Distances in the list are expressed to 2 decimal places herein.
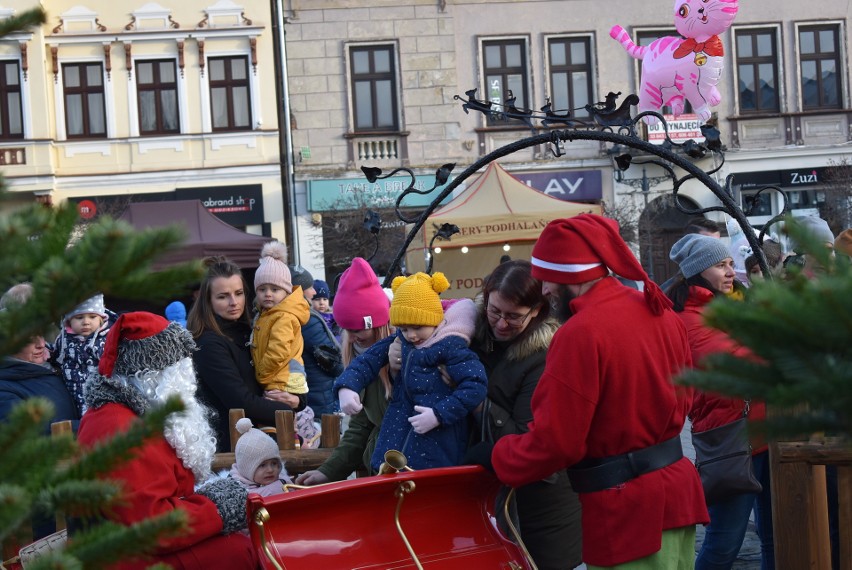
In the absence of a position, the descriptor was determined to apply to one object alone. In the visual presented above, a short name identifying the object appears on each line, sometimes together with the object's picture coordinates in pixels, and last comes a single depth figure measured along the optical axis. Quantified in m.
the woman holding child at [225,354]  5.22
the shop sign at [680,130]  22.48
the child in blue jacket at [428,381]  3.73
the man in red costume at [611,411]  3.06
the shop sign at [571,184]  24.78
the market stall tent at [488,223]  13.16
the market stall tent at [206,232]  12.81
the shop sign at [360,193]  23.25
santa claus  3.03
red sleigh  3.09
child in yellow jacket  5.65
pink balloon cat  6.79
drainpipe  24.08
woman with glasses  3.85
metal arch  5.82
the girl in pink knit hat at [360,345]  4.27
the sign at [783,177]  25.00
